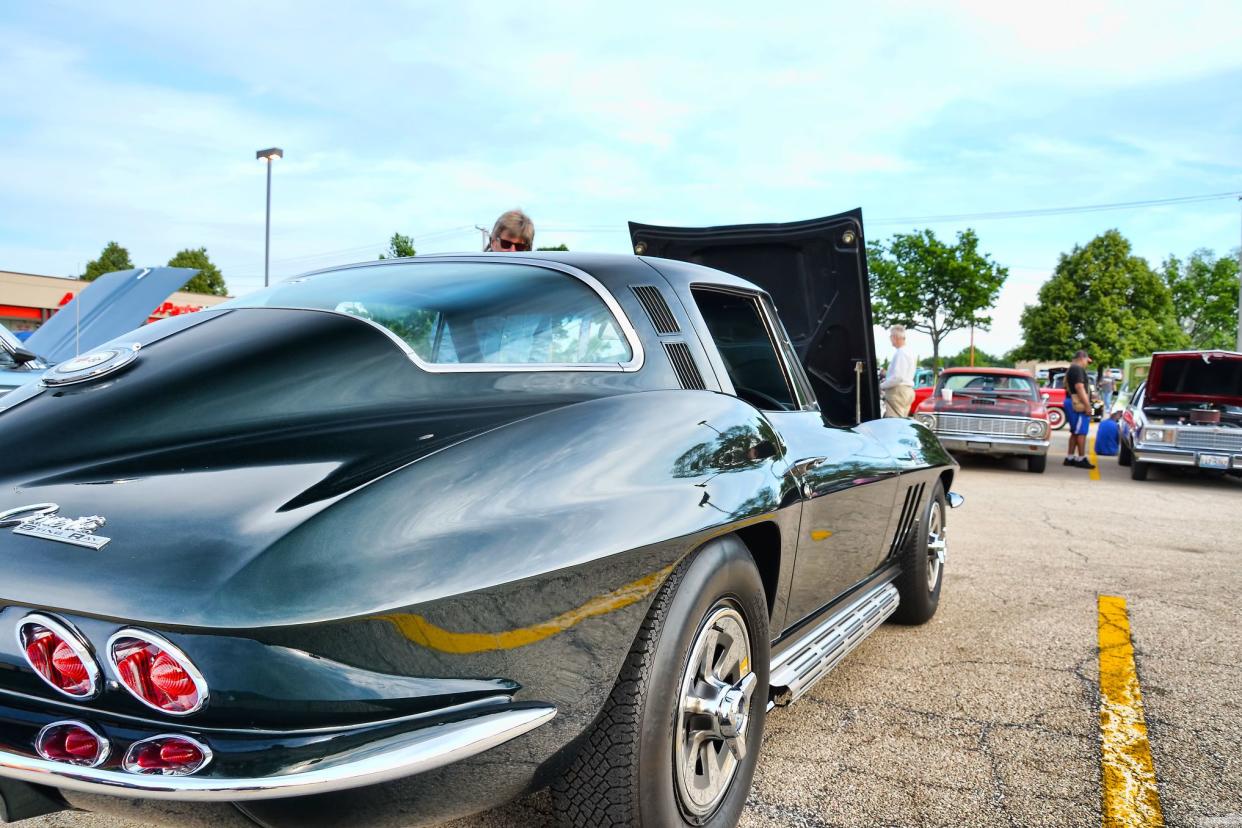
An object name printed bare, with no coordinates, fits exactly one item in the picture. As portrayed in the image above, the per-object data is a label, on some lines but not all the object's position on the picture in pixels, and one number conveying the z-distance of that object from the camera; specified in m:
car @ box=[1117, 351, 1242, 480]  11.21
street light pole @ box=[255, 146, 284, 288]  20.48
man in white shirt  11.59
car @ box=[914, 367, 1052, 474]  12.38
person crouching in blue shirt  14.72
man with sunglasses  4.46
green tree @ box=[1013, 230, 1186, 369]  47.62
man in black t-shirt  13.11
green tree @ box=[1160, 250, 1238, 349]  58.59
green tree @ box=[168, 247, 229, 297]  74.69
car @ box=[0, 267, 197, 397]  8.68
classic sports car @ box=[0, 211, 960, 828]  1.38
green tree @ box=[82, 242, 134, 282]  70.62
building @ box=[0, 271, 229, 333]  36.72
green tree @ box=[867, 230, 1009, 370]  45.44
